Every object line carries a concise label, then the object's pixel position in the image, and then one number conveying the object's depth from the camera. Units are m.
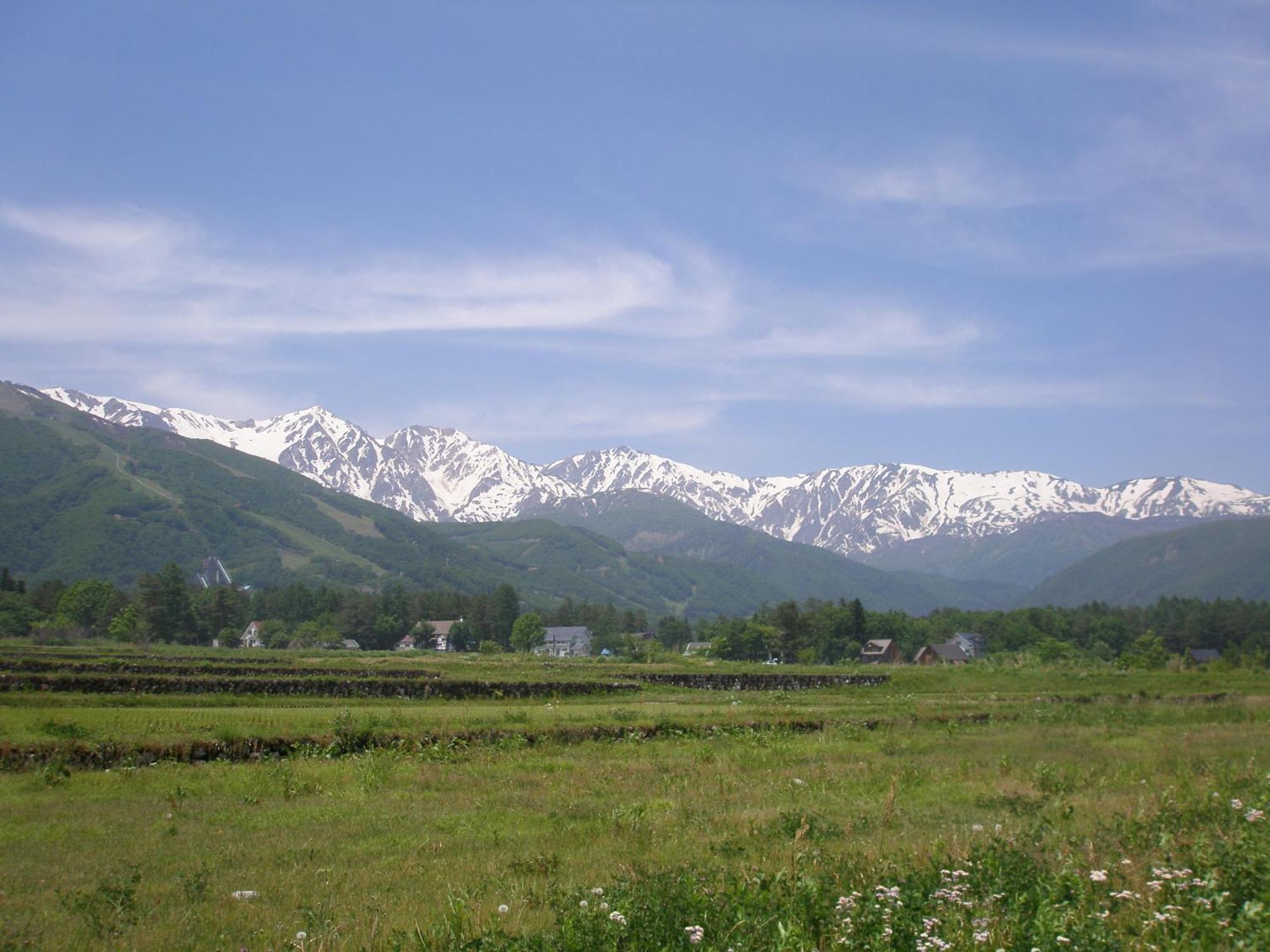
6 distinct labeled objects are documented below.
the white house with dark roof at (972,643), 164.12
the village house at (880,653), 136.25
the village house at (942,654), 131.88
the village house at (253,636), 141.50
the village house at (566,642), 153.75
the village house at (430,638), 162.00
